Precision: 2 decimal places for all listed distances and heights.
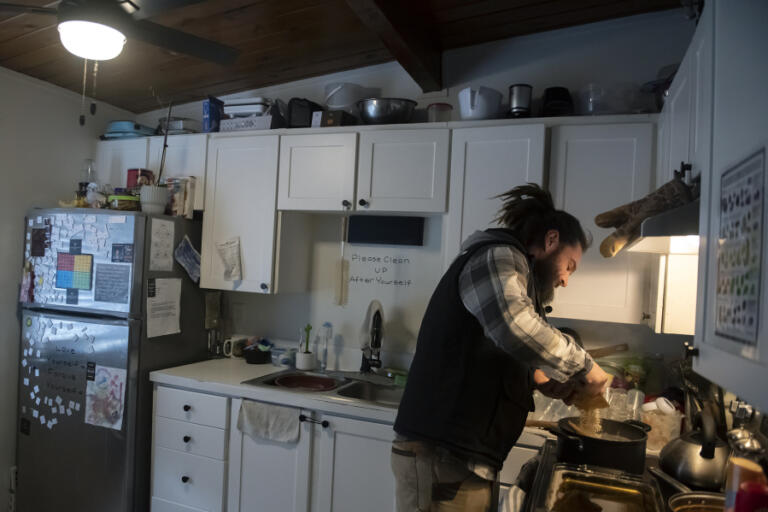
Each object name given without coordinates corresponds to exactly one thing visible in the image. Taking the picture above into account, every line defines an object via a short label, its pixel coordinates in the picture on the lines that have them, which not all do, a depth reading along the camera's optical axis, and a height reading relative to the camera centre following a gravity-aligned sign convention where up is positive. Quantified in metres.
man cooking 1.42 -0.30
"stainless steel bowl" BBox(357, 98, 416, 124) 2.56 +0.73
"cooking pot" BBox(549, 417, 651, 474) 1.39 -0.48
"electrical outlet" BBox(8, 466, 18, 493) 2.90 -1.32
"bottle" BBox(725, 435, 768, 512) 0.70 -0.27
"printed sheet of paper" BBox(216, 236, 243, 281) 2.79 -0.04
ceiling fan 1.45 +0.64
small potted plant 2.82 -0.56
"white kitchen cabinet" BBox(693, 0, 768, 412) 0.66 +0.13
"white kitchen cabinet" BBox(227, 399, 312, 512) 2.30 -0.99
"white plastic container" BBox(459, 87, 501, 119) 2.38 +0.74
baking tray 1.23 -0.54
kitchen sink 2.68 -0.65
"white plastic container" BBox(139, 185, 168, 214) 2.75 +0.26
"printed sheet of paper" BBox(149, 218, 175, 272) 2.63 +0.01
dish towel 2.31 -0.75
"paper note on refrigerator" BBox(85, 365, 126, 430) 2.58 -0.76
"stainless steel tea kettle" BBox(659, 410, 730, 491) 1.34 -0.48
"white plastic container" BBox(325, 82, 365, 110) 2.79 +0.86
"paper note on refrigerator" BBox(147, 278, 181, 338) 2.63 -0.30
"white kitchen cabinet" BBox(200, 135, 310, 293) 2.74 +0.17
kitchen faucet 2.72 -0.43
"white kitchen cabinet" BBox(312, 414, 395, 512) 2.16 -0.88
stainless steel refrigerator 2.58 -0.52
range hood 1.09 +0.11
